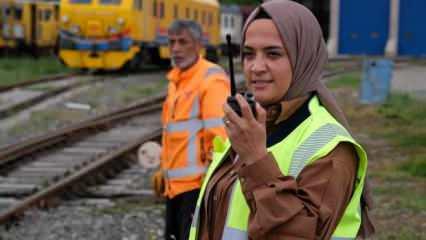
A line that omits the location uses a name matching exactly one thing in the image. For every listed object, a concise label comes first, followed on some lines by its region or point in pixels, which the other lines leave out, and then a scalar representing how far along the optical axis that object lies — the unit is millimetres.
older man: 10128
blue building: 77509
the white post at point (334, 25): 78828
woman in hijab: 4906
